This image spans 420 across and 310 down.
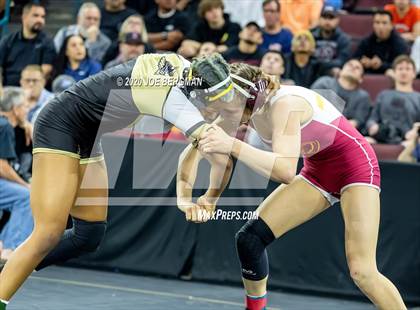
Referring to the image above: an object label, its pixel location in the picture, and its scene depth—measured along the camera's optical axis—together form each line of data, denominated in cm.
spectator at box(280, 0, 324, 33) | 1164
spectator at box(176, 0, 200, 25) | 1212
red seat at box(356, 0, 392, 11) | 1238
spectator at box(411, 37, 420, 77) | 1105
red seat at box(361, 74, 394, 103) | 1078
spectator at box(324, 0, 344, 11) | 1200
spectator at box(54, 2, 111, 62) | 1135
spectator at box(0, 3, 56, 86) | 1113
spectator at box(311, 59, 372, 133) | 991
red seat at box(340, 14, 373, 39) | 1208
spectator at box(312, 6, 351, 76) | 1091
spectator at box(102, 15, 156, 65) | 1082
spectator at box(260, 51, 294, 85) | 1011
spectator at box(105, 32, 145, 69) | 1066
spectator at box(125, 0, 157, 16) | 1245
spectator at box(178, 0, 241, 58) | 1130
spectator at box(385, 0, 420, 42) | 1155
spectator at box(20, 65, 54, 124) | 1010
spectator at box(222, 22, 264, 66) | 1072
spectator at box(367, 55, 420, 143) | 976
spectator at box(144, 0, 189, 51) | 1176
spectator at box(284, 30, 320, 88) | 1052
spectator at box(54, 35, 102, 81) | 1084
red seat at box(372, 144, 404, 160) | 920
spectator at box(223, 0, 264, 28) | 1227
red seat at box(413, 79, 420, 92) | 1068
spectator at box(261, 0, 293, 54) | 1115
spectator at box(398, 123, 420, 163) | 885
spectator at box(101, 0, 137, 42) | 1193
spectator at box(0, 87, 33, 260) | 879
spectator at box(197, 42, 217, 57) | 1056
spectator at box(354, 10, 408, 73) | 1088
